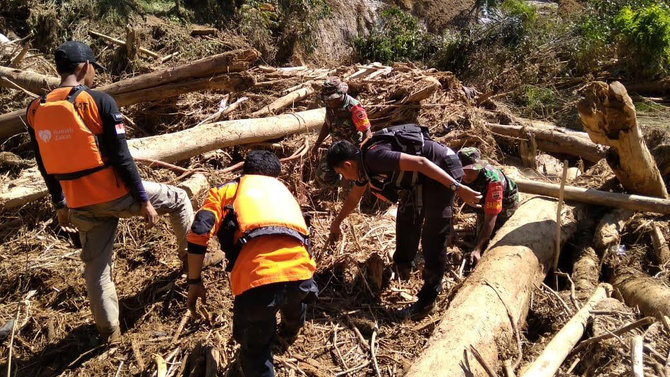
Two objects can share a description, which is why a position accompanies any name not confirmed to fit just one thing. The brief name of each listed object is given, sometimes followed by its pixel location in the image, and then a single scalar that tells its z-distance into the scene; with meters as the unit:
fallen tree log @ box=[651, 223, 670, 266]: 4.49
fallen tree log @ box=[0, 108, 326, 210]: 4.15
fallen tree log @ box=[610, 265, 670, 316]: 3.65
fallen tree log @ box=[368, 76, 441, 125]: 6.55
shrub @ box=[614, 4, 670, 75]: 9.33
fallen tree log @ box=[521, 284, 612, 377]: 2.82
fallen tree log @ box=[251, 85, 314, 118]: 6.11
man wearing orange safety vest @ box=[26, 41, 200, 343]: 2.86
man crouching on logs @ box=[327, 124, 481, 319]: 3.44
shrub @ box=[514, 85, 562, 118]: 9.26
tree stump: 4.42
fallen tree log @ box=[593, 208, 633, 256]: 4.57
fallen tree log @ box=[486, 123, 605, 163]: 7.07
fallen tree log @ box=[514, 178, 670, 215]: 4.80
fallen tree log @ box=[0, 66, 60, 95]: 5.65
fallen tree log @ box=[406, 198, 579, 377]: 2.85
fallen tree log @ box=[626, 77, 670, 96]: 9.57
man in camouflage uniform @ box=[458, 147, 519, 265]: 4.31
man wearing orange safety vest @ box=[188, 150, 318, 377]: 2.63
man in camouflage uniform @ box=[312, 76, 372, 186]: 5.06
